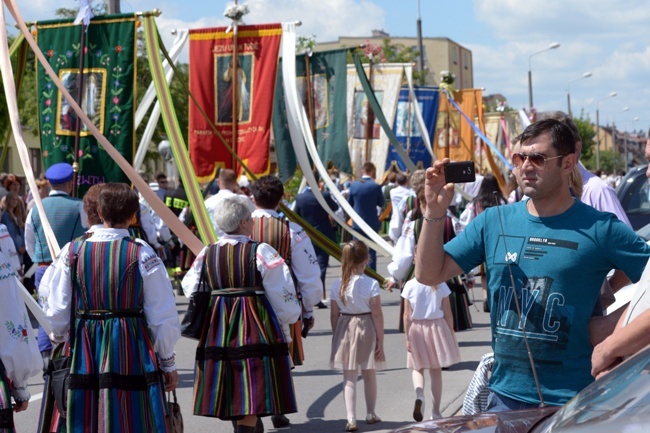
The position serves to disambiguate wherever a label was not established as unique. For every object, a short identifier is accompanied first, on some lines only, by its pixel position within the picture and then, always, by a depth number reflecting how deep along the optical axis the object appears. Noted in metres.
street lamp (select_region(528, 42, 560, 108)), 48.61
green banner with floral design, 10.12
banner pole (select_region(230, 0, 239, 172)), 13.73
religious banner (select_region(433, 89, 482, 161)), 28.25
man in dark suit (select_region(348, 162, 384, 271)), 15.48
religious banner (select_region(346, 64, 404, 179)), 22.06
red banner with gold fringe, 13.59
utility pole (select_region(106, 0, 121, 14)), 13.98
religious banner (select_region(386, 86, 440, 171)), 24.25
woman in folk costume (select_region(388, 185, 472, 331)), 8.69
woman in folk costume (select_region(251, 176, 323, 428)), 7.57
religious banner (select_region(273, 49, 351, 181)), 17.81
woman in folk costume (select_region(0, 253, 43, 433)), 4.67
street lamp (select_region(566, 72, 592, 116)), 69.00
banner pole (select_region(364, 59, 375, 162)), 21.97
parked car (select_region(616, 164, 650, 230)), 12.40
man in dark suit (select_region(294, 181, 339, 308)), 14.22
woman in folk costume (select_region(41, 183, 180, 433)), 5.31
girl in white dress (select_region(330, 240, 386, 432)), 7.40
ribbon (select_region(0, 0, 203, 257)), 6.95
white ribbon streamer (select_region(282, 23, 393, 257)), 11.32
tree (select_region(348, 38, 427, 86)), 41.28
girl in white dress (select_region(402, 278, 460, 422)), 7.70
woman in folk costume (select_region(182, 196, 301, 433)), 6.43
